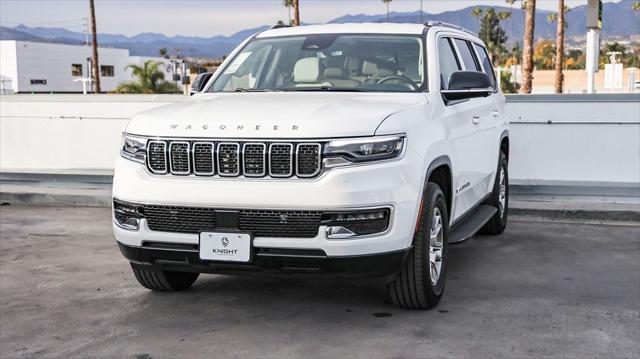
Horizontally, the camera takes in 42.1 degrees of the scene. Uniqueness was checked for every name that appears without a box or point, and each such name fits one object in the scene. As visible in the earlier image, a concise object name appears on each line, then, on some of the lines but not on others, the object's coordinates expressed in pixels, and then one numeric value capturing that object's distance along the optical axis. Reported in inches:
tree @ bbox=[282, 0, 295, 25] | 3788.1
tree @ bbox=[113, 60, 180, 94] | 1934.1
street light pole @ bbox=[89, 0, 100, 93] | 2211.0
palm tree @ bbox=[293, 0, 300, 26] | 1853.7
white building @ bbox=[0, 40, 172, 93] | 3966.5
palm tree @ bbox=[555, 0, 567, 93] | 1700.3
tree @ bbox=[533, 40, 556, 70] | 5052.2
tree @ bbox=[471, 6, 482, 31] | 5595.5
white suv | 189.3
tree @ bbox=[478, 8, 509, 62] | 5708.7
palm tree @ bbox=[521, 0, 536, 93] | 1354.6
